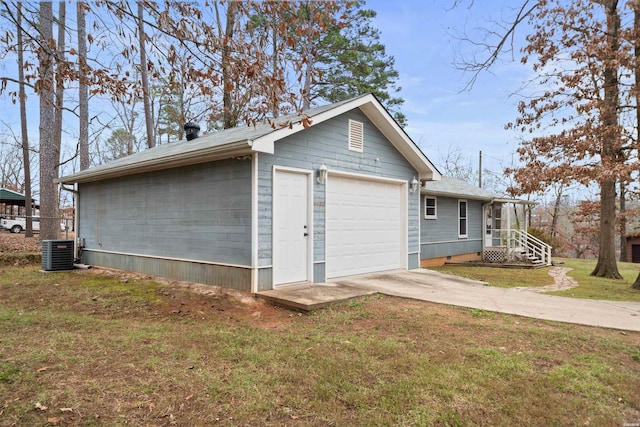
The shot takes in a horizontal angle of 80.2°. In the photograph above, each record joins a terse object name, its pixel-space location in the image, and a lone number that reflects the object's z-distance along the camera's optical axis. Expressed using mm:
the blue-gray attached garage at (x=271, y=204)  6781
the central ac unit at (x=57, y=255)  10195
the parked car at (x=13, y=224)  25609
